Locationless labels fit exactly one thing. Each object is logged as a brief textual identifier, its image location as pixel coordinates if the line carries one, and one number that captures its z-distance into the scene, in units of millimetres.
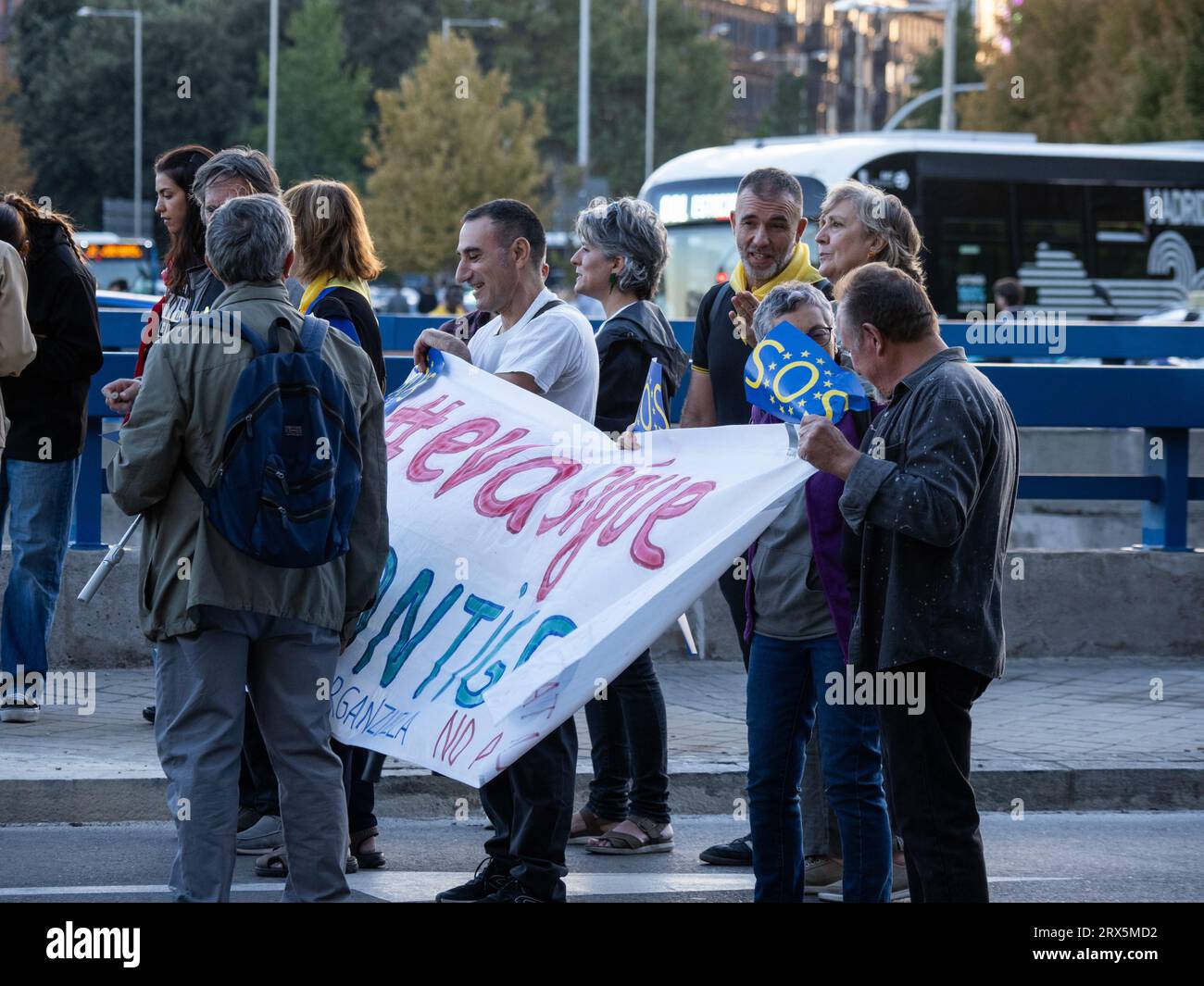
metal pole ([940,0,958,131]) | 44938
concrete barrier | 9016
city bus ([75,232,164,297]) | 33250
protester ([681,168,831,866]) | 5652
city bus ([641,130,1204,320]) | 23562
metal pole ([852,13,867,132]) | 69781
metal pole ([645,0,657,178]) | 65562
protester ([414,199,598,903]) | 4957
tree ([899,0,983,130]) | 73938
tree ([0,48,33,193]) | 51094
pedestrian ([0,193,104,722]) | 7020
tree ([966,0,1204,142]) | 36438
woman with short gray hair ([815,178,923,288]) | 5383
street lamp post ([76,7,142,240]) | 55262
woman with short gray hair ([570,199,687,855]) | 5988
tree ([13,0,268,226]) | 62625
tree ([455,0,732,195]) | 75938
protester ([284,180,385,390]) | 5555
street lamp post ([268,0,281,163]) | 52666
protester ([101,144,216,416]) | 6238
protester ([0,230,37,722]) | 6570
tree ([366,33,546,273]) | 51250
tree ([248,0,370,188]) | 59688
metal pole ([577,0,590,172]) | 50062
